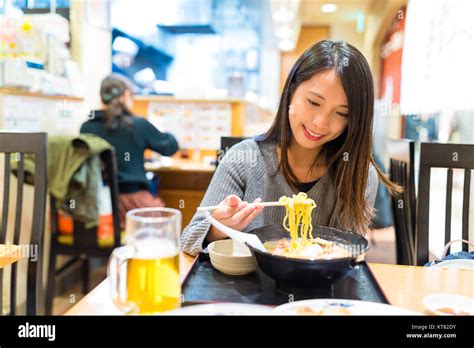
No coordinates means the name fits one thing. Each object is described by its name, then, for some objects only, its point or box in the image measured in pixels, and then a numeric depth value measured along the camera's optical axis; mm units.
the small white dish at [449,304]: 567
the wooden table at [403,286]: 585
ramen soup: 653
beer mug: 517
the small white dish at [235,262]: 707
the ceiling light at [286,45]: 5777
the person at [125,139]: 1952
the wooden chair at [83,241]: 1826
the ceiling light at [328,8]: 4792
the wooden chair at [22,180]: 1149
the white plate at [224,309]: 530
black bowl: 581
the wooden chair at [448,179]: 1082
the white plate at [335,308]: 523
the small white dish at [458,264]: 833
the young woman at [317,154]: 872
